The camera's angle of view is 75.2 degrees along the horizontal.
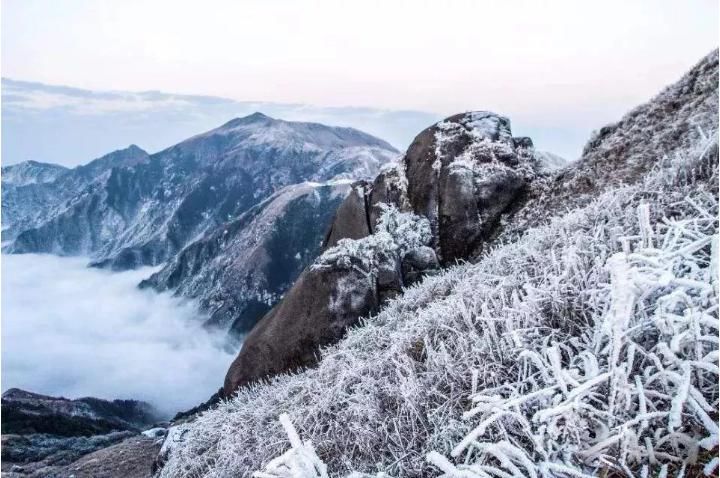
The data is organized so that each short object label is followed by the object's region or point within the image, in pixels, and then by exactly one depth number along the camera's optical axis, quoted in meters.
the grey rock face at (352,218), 17.75
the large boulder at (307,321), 13.85
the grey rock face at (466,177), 14.95
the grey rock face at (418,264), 14.52
